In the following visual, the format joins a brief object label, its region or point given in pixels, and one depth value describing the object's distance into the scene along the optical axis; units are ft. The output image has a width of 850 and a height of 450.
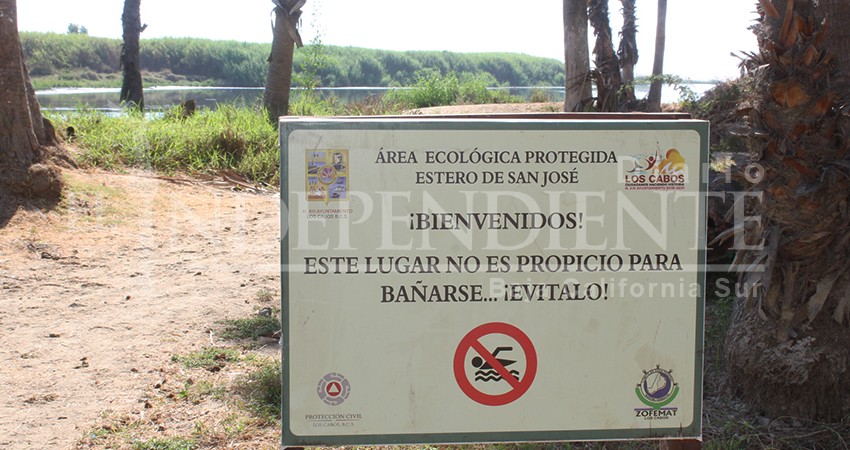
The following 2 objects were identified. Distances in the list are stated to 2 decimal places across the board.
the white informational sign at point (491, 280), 9.37
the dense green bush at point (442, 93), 78.18
